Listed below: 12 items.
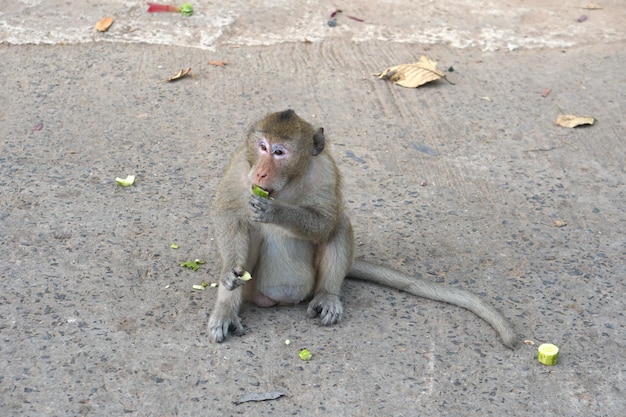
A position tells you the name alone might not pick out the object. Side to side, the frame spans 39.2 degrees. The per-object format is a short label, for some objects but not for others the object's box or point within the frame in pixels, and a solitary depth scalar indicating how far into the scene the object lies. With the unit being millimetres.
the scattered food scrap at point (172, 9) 7012
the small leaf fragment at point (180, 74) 6227
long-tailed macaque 3555
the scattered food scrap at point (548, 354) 3623
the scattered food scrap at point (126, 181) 4980
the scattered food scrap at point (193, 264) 4254
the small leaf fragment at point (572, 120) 5836
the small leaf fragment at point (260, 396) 3344
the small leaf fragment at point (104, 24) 6778
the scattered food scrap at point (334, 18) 7019
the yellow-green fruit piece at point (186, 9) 7004
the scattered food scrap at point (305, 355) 3609
